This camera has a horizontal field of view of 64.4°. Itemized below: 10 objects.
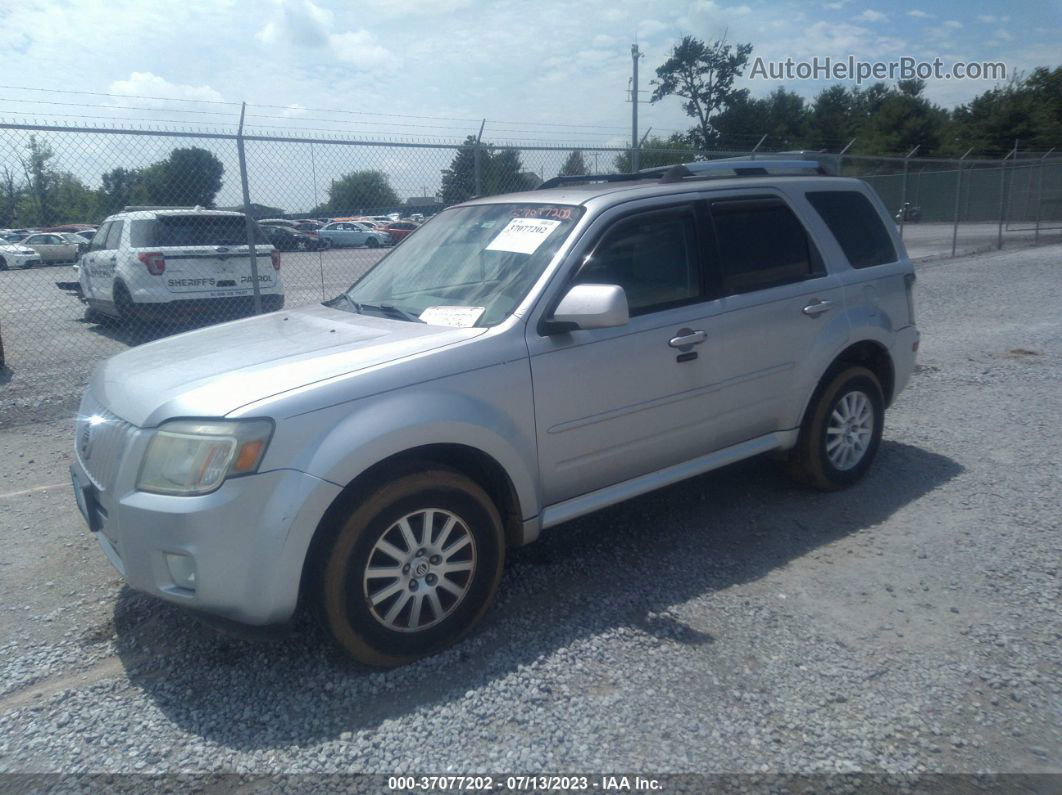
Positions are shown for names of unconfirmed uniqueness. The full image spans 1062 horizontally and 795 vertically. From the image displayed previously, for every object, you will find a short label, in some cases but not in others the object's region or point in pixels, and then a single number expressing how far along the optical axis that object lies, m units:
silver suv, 3.07
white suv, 9.20
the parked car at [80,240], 9.92
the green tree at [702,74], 53.22
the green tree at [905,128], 51.07
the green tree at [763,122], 51.53
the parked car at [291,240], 8.88
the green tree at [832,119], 57.59
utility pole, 11.23
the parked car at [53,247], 9.19
